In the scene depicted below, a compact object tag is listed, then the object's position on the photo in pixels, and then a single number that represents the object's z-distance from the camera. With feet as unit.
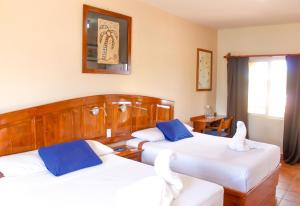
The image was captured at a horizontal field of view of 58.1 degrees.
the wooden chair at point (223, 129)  14.80
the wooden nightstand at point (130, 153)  9.77
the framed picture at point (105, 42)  9.77
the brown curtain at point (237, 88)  16.61
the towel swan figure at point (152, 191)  5.31
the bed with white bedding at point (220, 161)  8.17
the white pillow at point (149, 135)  11.02
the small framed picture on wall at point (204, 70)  16.10
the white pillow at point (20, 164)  6.88
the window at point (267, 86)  15.72
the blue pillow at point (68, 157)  7.21
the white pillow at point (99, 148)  8.87
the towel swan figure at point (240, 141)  9.82
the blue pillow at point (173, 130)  11.29
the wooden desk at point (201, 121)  15.29
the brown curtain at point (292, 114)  14.76
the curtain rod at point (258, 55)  15.79
